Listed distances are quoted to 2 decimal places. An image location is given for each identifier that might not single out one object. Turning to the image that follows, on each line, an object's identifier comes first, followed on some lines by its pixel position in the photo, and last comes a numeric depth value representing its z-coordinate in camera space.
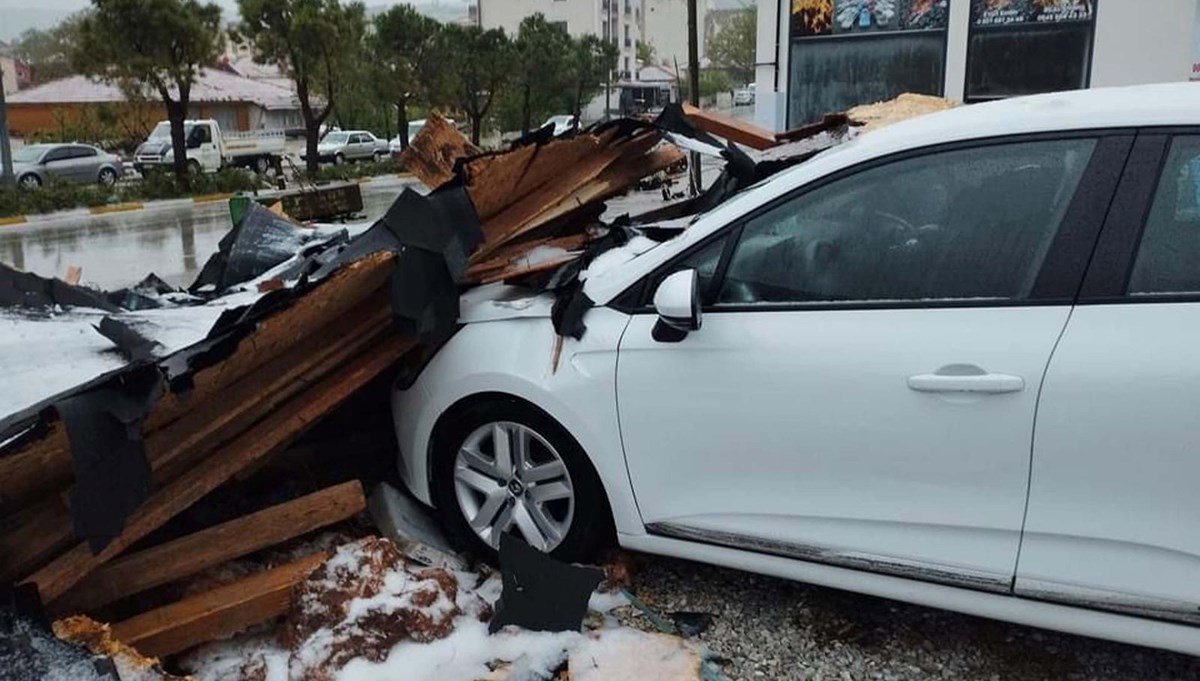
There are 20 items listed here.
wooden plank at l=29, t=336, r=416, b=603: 2.95
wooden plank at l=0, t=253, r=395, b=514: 2.82
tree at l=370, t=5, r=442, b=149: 33.53
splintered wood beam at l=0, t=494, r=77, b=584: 2.98
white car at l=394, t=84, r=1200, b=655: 2.50
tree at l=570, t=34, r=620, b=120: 42.34
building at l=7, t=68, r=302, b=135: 47.00
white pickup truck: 31.42
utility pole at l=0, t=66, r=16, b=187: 23.00
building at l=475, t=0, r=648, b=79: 88.81
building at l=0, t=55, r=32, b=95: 69.74
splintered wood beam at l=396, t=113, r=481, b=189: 4.17
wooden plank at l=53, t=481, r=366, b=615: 3.10
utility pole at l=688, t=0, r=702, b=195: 16.26
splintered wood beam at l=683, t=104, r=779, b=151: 4.63
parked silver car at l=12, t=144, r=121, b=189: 27.05
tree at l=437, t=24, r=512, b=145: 34.88
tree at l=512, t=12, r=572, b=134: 38.47
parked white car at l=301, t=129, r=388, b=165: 37.94
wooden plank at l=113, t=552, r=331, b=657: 2.95
